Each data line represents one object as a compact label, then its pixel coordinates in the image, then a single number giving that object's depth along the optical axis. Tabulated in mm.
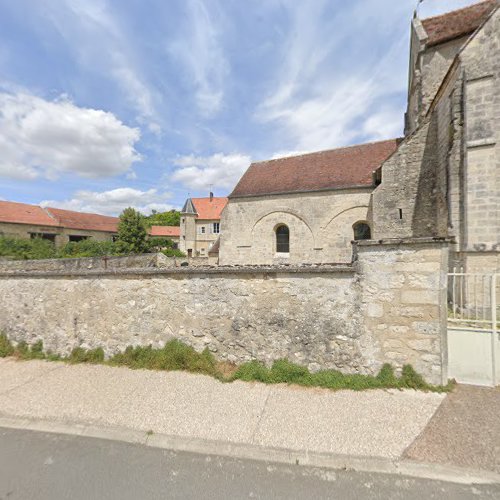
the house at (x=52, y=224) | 23927
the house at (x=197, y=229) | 33975
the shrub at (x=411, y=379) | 3607
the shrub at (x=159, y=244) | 30258
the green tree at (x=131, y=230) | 26531
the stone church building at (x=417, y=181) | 5977
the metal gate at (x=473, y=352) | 3629
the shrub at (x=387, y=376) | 3695
